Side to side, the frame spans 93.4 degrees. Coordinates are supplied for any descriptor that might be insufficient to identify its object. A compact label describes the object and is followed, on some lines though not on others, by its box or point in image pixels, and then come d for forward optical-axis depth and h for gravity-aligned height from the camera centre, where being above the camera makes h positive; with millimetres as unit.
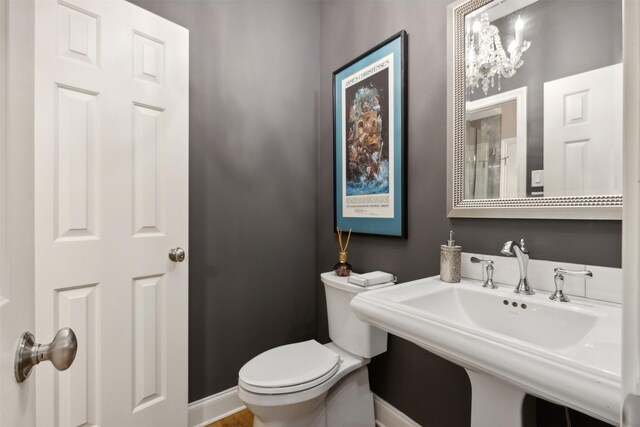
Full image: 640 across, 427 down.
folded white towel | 1411 -325
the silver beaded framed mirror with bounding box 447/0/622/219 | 911 +359
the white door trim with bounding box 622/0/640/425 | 235 -1
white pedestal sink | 523 -297
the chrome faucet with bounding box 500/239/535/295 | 997 -166
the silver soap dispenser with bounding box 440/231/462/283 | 1162 -200
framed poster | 1489 +387
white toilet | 1181 -691
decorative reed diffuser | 1608 -301
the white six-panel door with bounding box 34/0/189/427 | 1094 +5
